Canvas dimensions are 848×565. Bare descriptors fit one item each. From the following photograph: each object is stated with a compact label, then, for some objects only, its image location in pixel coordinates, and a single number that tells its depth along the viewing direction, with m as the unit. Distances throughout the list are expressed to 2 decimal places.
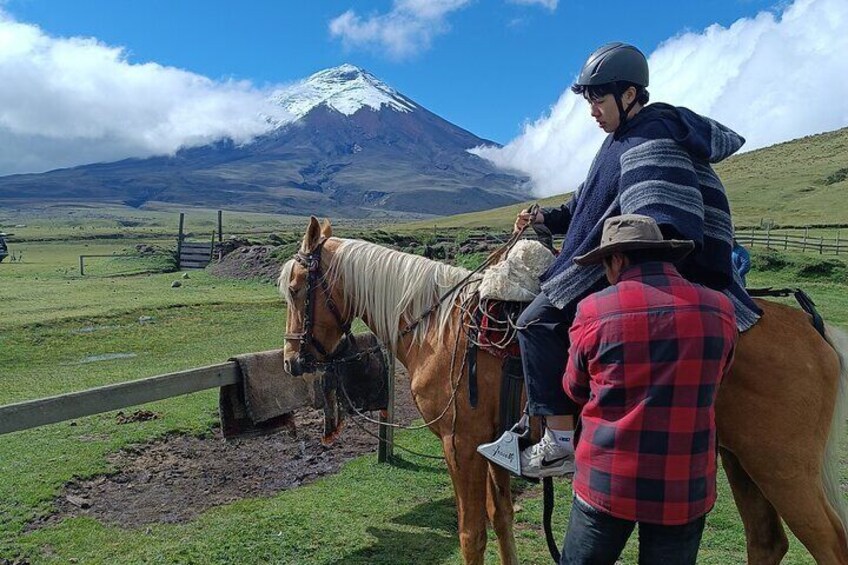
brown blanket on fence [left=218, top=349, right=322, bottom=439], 5.61
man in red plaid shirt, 2.43
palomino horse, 3.22
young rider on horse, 3.13
